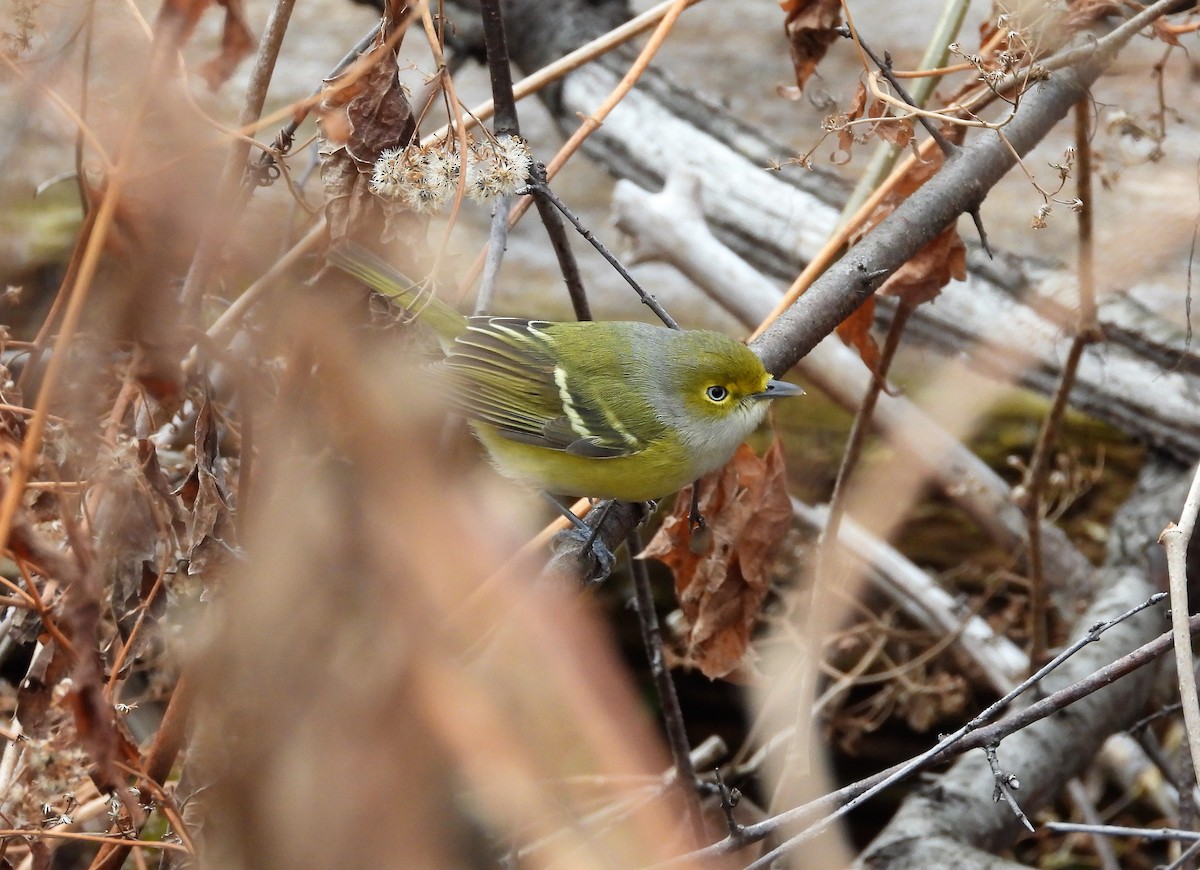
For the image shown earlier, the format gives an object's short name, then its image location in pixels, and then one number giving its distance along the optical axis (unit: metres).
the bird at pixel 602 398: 5.69
